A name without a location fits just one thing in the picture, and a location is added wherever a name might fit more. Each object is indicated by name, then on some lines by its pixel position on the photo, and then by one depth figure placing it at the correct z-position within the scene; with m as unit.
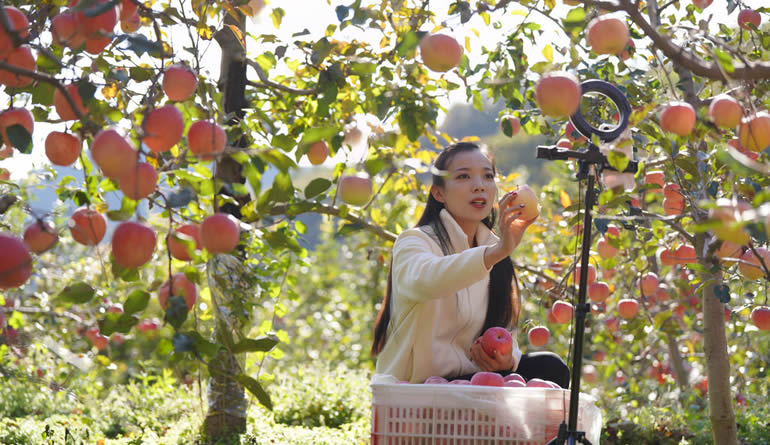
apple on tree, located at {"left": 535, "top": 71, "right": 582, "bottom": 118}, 4.19
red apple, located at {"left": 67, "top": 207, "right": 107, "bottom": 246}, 4.09
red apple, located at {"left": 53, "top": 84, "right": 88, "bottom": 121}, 4.15
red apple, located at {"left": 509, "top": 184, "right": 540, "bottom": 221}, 4.40
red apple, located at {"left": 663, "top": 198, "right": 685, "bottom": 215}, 5.09
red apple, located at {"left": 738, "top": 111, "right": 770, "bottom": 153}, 4.17
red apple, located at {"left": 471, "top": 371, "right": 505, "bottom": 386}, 4.53
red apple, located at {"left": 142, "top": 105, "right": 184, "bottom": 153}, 3.99
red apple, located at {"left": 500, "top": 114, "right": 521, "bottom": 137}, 5.41
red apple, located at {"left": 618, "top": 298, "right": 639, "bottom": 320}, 5.67
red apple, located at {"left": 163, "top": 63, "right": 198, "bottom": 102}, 4.19
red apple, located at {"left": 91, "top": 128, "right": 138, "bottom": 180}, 3.89
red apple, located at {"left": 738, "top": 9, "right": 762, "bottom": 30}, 5.01
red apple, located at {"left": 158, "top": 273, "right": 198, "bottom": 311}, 4.25
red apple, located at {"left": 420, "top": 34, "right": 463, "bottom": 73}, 4.43
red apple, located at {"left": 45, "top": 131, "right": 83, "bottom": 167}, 4.19
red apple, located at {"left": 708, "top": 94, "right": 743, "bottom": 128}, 4.19
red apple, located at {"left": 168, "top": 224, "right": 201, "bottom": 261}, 4.09
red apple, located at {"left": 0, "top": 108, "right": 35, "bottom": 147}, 4.13
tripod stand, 4.13
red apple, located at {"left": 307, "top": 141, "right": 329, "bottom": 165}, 4.83
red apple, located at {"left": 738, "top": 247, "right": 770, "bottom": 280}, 4.76
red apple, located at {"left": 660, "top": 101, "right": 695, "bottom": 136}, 4.29
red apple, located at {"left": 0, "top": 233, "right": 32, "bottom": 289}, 3.97
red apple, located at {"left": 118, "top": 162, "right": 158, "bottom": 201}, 3.94
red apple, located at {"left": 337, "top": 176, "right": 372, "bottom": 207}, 4.55
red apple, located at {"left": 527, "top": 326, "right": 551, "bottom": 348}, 5.26
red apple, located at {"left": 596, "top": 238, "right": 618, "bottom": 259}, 5.58
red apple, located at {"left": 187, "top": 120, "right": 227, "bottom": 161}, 4.07
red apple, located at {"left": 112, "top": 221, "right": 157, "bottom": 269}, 4.00
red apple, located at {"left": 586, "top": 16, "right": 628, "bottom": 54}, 4.36
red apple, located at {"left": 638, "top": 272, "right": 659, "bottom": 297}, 5.67
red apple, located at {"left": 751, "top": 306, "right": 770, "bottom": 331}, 4.95
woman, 4.74
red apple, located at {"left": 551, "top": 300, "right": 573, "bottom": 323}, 5.49
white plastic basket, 4.33
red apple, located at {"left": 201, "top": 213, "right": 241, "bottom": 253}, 4.00
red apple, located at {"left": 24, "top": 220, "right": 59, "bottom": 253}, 4.07
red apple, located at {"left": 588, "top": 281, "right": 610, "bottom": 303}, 5.55
